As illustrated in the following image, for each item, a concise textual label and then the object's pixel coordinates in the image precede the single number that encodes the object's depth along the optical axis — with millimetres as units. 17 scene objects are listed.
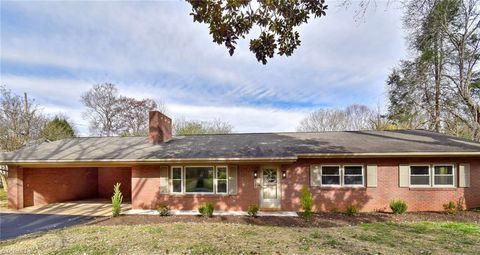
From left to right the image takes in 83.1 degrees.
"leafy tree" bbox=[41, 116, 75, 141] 22178
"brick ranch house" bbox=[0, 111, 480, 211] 11242
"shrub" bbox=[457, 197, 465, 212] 11130
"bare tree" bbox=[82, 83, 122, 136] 35469
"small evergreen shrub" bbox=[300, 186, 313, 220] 10141
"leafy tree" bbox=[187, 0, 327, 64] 3699
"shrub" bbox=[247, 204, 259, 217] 10477
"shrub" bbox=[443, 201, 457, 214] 10672
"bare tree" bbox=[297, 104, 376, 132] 38969
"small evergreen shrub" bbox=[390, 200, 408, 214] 10750
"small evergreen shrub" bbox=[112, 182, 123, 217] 10609
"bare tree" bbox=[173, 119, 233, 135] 32062
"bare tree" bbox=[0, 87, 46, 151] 18844
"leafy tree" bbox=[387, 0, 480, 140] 13109
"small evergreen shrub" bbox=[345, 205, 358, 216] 10828
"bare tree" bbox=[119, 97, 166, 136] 35719
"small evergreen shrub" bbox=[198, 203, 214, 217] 10508
